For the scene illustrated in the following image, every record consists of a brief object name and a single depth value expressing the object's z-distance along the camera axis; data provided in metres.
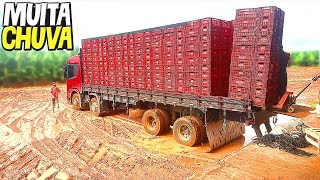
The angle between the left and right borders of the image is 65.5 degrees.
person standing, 16.11
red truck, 7.68
